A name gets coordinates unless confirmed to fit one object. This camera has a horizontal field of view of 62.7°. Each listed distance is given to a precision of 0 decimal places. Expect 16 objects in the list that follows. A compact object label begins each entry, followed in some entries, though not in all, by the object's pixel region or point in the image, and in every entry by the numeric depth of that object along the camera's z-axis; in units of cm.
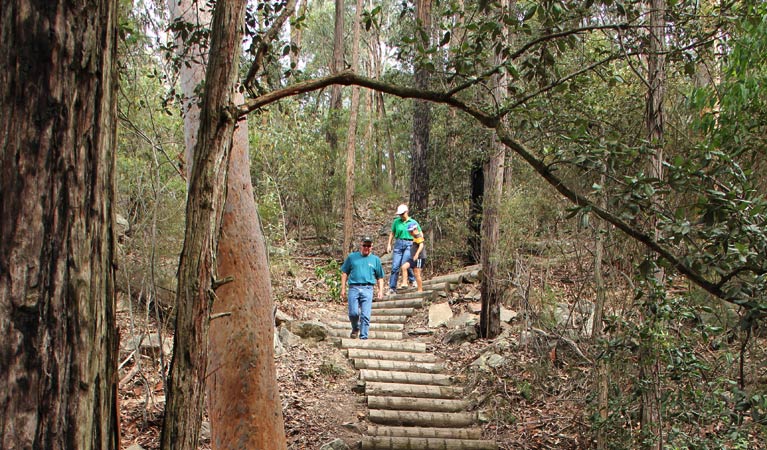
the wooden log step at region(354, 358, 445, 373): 997
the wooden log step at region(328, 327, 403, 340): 1148
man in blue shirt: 1005
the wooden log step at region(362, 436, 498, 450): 766
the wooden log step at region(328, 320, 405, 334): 1194
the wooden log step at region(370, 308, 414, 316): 1259
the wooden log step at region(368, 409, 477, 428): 845
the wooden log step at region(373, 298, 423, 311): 1286
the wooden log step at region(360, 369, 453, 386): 956
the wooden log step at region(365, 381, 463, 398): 909
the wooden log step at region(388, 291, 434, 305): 1303
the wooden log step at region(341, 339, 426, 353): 1077
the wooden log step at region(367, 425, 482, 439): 801
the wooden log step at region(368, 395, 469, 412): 879
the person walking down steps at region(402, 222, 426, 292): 1286
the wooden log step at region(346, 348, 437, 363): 1035
